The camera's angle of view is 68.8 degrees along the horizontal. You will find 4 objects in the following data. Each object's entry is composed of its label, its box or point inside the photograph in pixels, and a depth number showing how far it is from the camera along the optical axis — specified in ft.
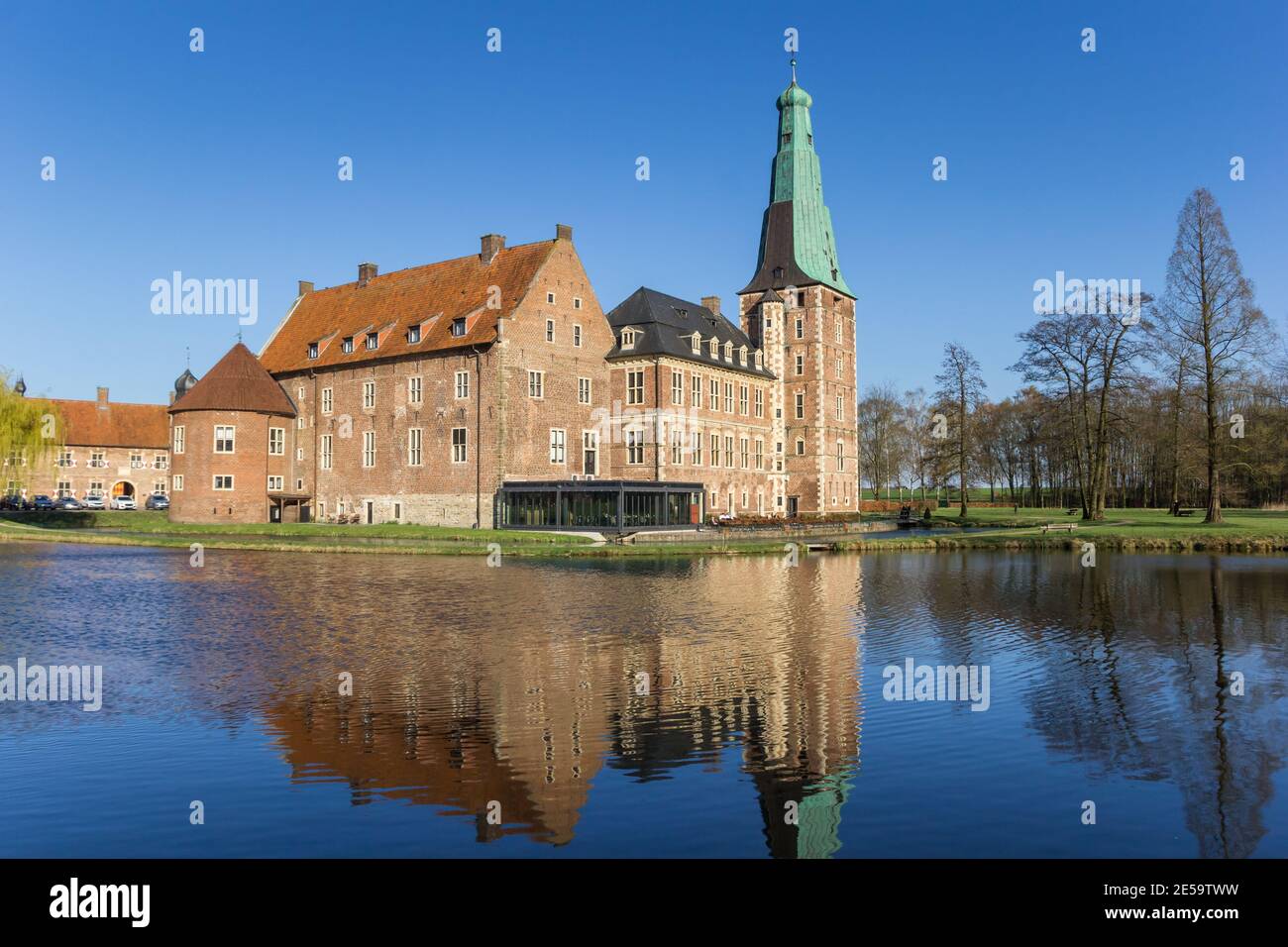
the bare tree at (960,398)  228.84
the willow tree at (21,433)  183.11
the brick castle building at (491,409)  171.73
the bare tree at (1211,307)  157.17
